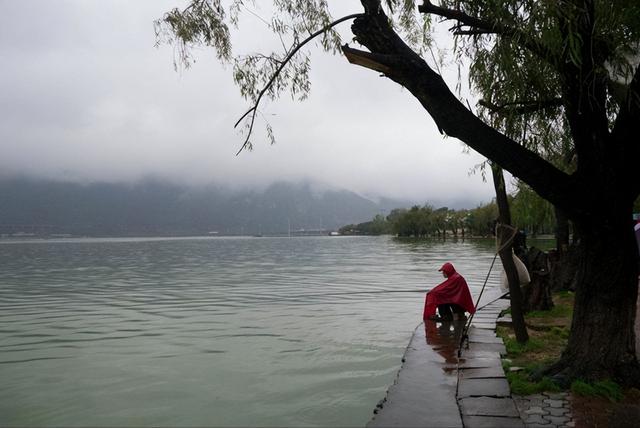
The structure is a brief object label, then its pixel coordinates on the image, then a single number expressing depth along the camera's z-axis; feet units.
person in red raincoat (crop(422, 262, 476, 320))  38.83
